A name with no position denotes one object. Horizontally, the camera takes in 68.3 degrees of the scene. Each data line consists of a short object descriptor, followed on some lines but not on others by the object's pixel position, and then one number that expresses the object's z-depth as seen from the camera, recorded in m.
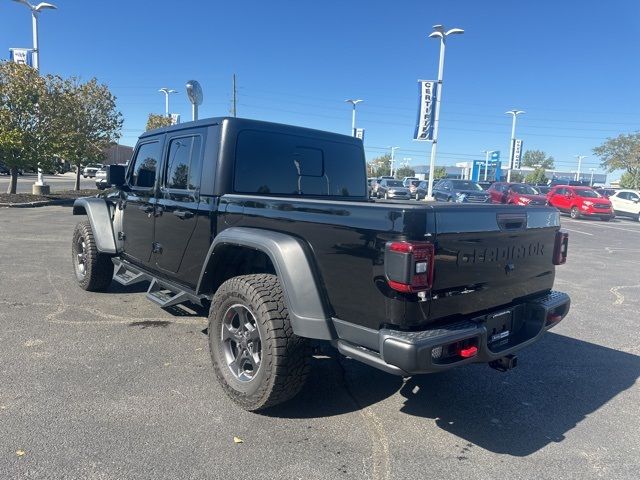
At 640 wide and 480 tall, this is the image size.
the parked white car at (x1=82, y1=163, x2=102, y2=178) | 48.56
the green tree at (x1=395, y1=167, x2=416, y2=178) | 128.25
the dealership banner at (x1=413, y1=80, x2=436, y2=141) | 23.44
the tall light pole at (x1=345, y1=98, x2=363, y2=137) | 41.25
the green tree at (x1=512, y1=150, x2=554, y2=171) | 127.12
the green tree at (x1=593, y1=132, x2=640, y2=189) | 56.50
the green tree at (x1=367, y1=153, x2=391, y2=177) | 120.24
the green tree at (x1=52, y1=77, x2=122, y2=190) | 17.28
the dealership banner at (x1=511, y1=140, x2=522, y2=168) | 49.03
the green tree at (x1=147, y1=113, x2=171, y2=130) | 33.66
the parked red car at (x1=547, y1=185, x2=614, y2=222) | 22.91
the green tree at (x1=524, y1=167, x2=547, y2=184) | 80.69
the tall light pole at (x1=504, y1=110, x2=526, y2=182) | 45.68
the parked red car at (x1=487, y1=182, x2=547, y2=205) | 22.23
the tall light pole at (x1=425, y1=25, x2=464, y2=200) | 23.47
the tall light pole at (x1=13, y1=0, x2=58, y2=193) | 18.77
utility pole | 43.78
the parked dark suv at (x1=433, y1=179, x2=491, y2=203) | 23.45
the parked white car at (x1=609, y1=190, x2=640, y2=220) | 25.59
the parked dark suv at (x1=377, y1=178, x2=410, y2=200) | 31.48
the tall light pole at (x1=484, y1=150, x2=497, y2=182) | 55.99
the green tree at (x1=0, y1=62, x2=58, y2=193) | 15.47
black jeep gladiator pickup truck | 2.52
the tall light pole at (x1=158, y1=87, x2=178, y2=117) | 36.25
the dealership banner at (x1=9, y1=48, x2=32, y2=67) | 18.53
